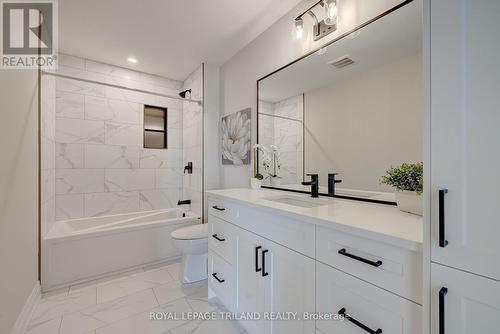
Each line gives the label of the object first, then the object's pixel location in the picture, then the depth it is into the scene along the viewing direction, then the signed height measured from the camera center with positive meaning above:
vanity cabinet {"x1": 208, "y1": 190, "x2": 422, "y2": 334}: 0.72 -0.48
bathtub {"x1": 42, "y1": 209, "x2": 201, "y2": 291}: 2.01 -0.85
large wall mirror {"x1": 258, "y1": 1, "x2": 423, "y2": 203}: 1.17 +0.40
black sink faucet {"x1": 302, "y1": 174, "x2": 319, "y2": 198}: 1.58 -0.13
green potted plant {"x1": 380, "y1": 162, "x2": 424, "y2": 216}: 1.01 -0.09
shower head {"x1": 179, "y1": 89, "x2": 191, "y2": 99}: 3.17 +1.10
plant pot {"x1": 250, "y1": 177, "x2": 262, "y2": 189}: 2.11 -0.16
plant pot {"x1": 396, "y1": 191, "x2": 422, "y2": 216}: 1.00 -0.17
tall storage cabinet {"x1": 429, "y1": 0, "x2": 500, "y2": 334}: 0.53 +0.01
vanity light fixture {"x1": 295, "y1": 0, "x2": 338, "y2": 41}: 1.42 +1.04
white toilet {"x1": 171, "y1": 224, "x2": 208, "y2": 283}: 2.06 -0.86
